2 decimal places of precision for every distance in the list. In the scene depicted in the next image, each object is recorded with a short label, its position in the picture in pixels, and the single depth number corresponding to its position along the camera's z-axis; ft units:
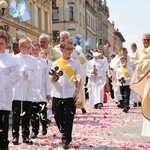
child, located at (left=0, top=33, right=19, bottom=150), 22.20
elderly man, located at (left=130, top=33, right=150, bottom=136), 27.35
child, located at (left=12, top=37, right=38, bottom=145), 27.20
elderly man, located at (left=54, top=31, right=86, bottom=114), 29.35
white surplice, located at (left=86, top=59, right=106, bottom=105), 54.60
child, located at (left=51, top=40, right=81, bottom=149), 26.30
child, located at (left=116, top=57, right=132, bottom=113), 47.27
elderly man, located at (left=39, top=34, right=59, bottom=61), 32.20
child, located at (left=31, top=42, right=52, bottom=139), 29.81
